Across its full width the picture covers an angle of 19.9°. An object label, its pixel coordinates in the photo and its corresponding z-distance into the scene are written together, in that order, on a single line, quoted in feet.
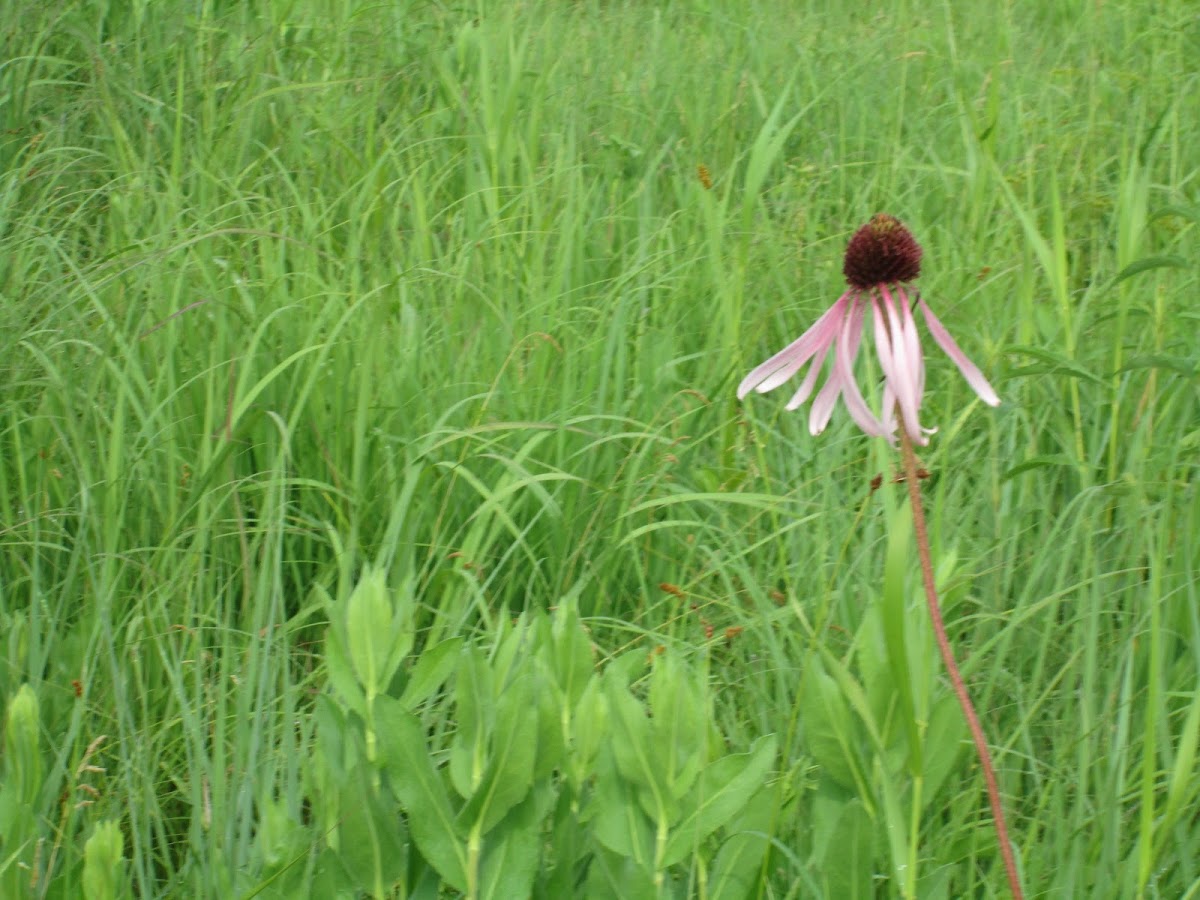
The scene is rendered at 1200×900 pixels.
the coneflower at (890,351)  3.56
